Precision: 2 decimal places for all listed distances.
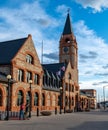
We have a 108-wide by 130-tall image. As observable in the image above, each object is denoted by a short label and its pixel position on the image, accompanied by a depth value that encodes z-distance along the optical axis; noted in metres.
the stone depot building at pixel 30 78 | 22.40
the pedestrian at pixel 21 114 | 16.01
